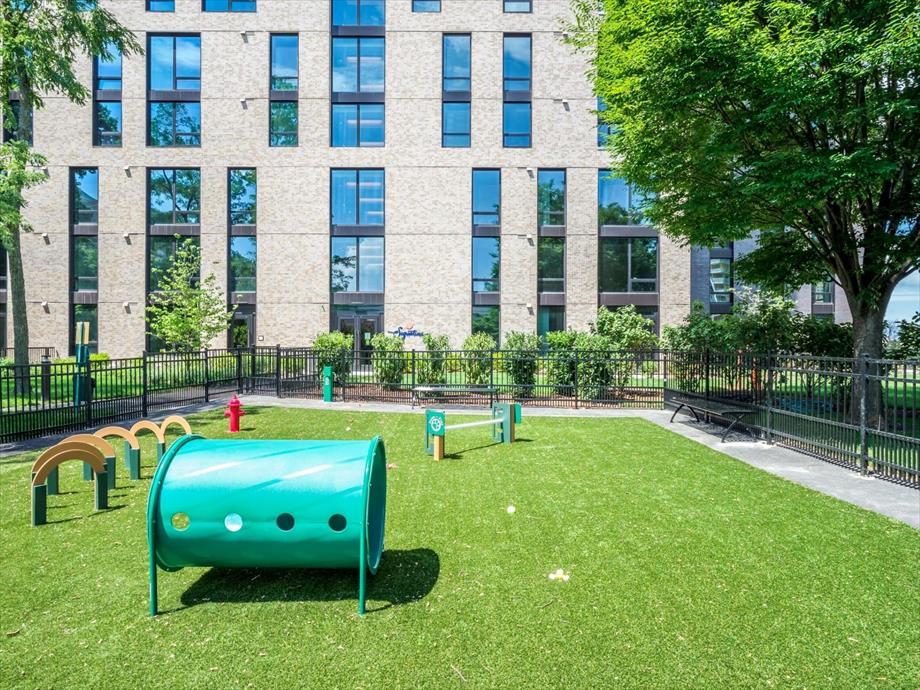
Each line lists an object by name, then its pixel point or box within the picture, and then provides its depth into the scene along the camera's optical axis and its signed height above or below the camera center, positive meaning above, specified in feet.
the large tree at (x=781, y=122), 30.99 +15.73
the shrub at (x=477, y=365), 58.29 -2.85
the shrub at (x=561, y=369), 54.60 -2.97
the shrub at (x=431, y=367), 59.64 -3.13
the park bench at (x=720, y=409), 34.86 -4.97
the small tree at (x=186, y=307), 77.15 +5.48
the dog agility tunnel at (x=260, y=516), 12.67 -4.40
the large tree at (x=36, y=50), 57.98 +34.09
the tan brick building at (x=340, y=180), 89.71 +29.06
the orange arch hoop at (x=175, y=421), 27.37 -4.61
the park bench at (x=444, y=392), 48.62 -5.01
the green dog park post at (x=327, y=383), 56.13 -4.69
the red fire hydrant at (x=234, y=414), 37.63 -5.48
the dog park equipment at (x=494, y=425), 29.01 -5.35
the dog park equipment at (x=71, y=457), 19.08 -5.03
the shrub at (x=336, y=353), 59.52 -1.41
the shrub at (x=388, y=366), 59.38 -2.91
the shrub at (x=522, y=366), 55.11 -2.75
